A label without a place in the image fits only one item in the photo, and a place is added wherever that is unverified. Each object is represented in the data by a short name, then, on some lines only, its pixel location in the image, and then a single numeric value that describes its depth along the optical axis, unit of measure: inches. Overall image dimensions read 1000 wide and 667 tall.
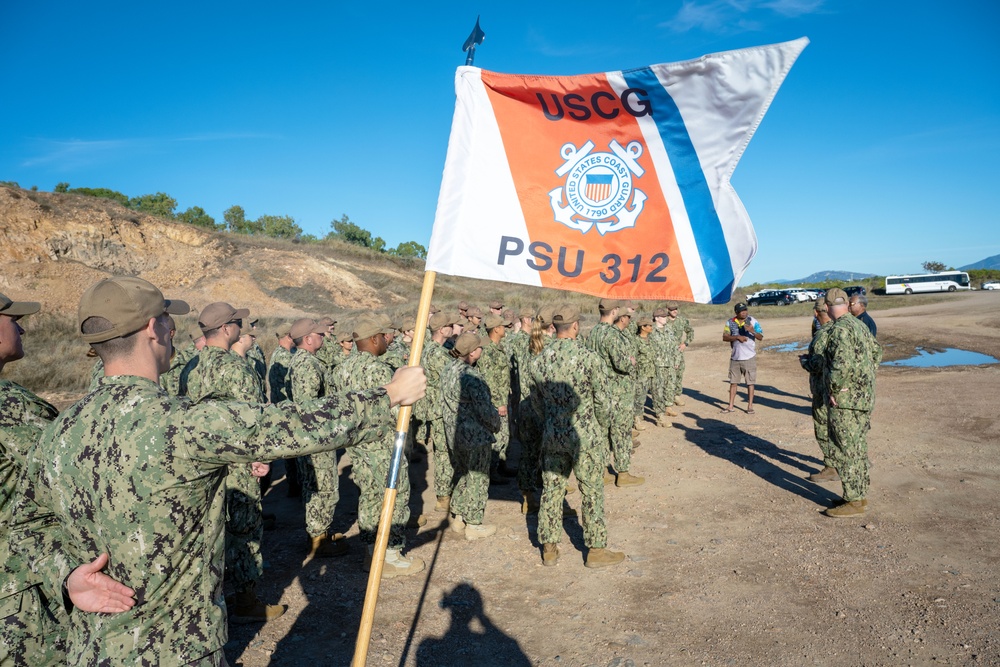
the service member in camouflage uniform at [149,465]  80.5
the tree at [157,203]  1783.1
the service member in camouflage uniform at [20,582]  107.9
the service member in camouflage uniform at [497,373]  323.9
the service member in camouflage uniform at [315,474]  236.8
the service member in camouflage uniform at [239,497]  191.8
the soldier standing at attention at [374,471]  221.0
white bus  1971.0
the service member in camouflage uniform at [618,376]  299.6
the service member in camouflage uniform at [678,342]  457.7
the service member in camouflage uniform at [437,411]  296.8
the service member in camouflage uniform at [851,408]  248.5
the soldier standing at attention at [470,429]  247.6
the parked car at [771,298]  1875.0
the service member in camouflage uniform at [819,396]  277.3
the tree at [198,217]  1876.2
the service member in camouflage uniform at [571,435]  218.1
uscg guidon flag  139.6
